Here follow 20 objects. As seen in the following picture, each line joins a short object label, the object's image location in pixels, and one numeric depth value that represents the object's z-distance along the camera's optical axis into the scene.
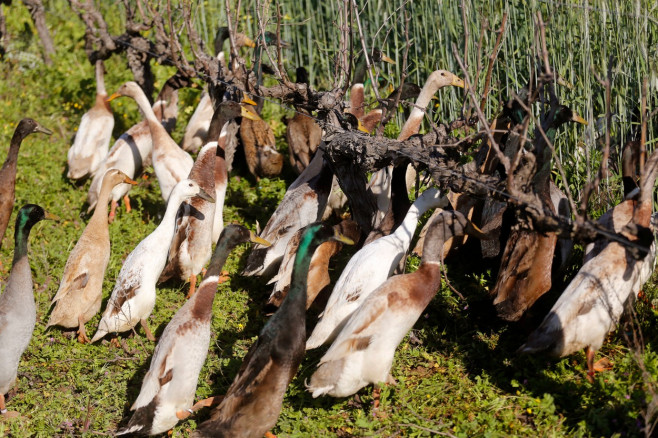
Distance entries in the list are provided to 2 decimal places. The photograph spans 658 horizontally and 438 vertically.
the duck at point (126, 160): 8.06
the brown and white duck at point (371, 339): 4.98
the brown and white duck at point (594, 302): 4.93
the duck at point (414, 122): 6.88
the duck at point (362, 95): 8.18
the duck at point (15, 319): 5.32
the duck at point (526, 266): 5.57
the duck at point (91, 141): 8.63
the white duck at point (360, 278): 5.57
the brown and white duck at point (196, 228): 6.78
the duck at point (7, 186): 7.21
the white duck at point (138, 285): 6.03
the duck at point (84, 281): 6.15
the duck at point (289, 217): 6.80
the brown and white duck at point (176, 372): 4.89
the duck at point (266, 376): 4.69
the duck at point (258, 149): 8.47
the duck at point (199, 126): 9.01
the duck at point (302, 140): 8.24
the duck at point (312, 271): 6.15
